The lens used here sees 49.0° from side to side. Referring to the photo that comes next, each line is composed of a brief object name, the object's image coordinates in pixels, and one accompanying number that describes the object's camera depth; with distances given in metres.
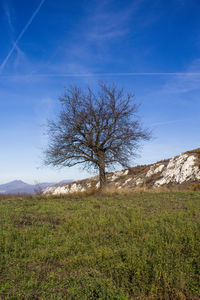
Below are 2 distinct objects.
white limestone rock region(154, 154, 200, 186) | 24.92
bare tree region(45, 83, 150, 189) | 19.02
